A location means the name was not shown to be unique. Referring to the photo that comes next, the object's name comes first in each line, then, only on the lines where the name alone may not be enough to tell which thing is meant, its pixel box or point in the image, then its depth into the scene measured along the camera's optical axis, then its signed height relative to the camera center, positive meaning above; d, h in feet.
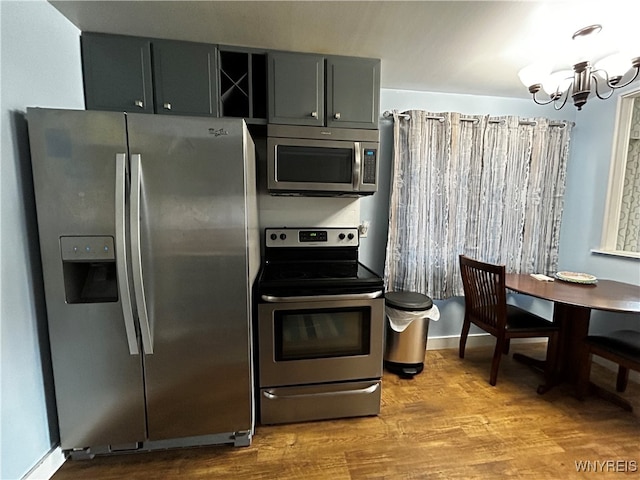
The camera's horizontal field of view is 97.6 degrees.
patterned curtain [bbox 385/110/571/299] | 7.84 +0.46
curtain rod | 7.70 +2.61
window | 7.72 +0.73
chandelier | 4.63 +2.52
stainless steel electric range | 5.36 -2.67
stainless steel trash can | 7.06 -3.14
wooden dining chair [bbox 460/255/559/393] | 6.63 -2.68
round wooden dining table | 5.74 -1.82
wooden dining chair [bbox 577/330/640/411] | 5.61 -2.92
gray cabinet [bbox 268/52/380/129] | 5.90 +2.60
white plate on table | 7.09 -1.69
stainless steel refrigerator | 4.13 -1.00
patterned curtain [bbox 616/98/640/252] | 7.71 +0.47
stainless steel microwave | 6.02 +1.13
